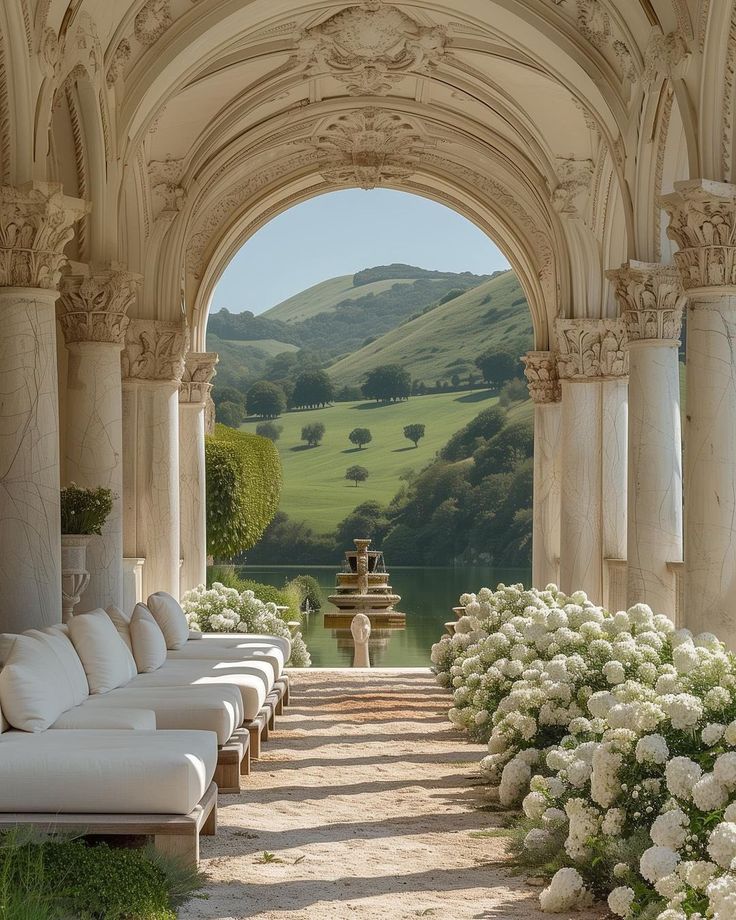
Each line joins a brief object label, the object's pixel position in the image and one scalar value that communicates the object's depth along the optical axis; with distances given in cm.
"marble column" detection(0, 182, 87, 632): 909
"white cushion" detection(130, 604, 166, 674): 902
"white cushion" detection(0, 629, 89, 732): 610
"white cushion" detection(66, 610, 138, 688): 765
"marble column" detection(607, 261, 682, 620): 1146
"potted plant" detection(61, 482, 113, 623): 1065
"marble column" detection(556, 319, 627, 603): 1573
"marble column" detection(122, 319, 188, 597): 1566
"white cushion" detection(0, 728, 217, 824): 526
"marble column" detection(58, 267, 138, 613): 1198
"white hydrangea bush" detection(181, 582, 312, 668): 1521
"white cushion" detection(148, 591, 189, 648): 1063
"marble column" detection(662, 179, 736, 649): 908
